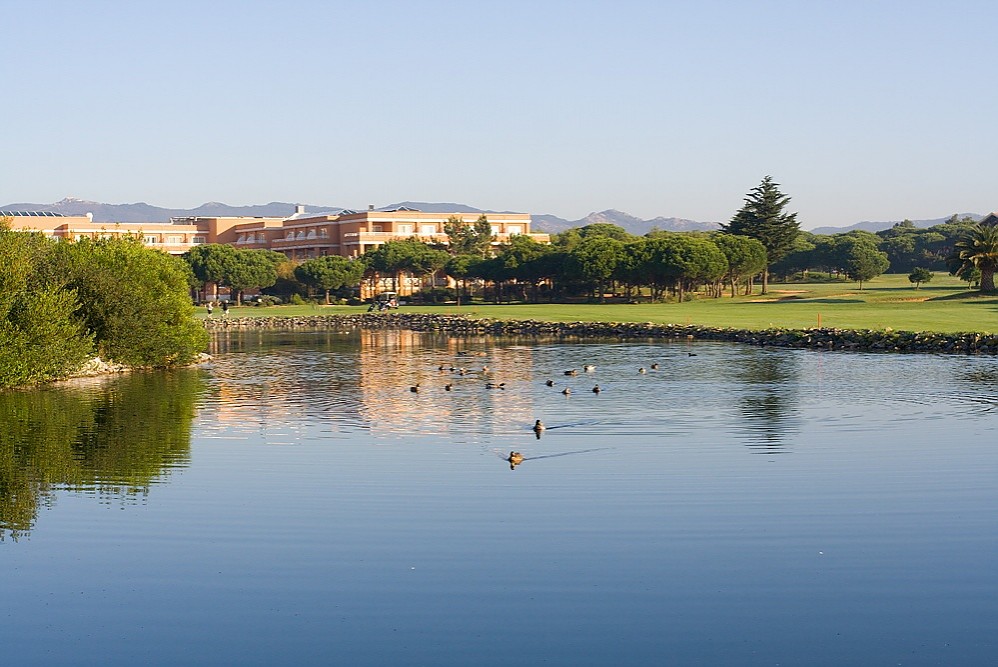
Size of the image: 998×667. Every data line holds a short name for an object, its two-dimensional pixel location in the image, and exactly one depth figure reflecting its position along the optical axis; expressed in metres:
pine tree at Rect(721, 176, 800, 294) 141.62
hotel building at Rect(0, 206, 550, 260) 191.62
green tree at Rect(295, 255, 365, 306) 144.12
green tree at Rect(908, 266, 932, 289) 120.88
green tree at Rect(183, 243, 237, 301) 141.00
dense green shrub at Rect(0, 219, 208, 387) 44.00
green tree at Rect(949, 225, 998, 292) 102.88
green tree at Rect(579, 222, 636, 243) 175.57
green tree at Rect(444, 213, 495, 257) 177.62
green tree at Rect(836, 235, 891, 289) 137.40
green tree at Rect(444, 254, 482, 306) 143.61
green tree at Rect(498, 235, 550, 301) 135.12
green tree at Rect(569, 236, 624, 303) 122.94
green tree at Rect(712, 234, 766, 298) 125.31
